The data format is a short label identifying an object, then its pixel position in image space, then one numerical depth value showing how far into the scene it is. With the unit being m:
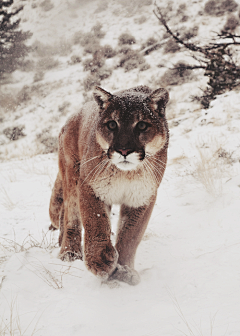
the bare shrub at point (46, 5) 25.99
